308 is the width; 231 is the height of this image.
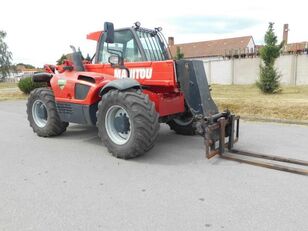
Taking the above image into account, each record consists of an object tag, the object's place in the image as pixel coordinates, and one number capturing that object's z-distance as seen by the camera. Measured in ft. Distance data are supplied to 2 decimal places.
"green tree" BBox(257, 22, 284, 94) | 51.21
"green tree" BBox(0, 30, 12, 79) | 178.09
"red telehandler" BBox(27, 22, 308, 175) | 15.01
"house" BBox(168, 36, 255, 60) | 147.23
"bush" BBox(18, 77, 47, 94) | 54.95
